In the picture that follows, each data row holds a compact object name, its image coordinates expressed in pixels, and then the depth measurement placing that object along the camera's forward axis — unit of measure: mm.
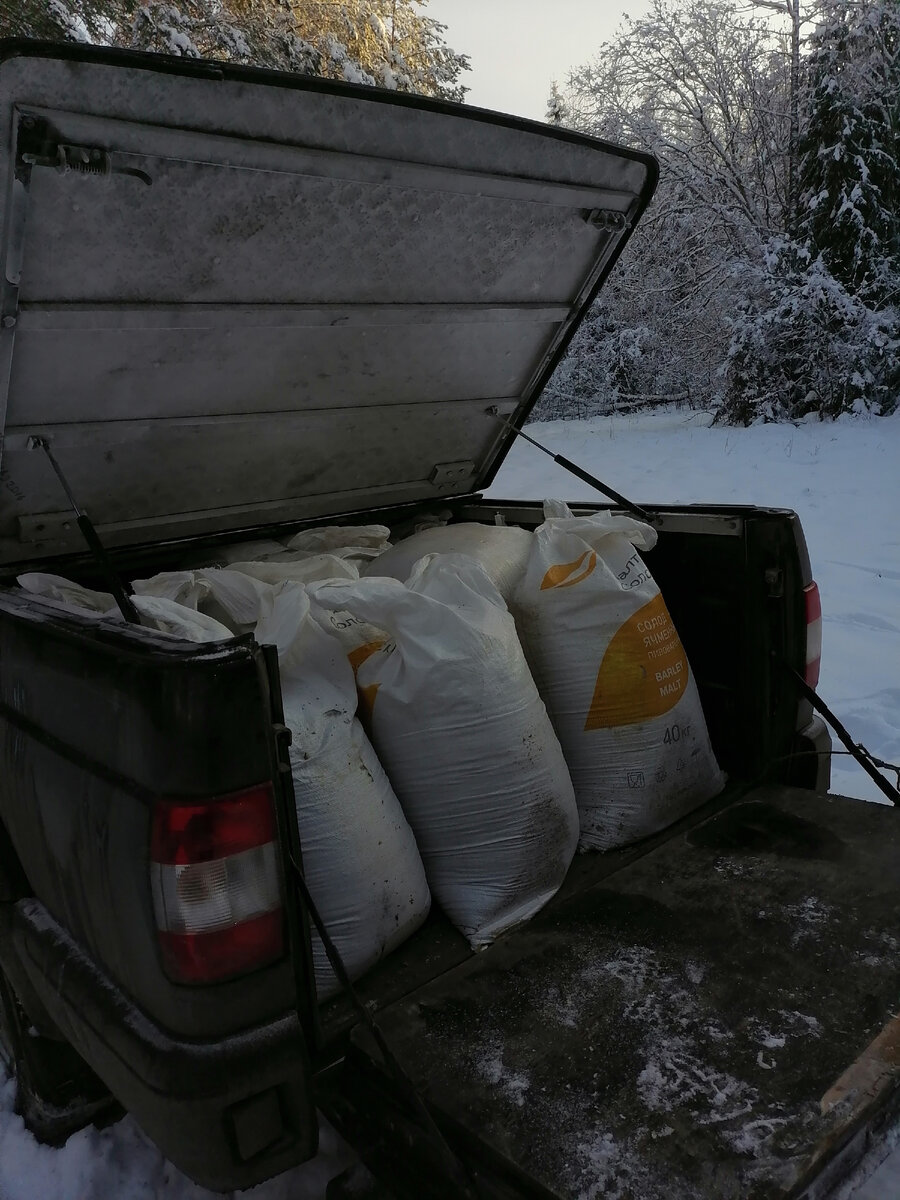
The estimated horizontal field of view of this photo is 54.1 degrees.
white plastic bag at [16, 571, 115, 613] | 2197
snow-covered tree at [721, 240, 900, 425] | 10719
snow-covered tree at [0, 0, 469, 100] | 10164
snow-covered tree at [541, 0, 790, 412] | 12609
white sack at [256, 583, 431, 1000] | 1675
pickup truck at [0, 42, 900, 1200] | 1252
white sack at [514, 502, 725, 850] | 2180
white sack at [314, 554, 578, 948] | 1872
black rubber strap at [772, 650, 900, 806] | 2242
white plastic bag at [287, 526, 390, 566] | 2910
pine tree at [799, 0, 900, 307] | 11055
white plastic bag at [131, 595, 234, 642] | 1845
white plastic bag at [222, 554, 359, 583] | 2500
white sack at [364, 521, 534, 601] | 2426
